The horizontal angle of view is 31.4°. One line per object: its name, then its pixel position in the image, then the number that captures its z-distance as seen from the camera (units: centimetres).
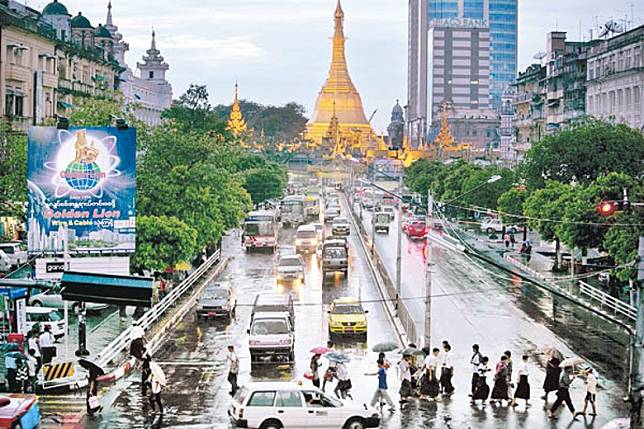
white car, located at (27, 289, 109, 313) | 4247
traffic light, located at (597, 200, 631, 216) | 2411
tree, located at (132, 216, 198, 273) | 4494
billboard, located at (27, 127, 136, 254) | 3419
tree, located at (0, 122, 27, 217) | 4541
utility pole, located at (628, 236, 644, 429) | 2418
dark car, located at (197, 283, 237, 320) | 4216
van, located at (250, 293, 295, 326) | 3662
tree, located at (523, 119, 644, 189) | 6412
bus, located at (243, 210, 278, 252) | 7138
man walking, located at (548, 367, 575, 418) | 2664
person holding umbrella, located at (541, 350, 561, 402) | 2825
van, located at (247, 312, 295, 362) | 3331
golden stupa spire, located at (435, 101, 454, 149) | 19238
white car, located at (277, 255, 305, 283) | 5544
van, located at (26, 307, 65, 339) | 3750
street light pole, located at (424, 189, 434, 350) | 3419
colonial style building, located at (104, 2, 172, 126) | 11106
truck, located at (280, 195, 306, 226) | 9425
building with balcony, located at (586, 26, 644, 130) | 7788
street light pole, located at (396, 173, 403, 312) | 4650
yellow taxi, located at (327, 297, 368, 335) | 3841
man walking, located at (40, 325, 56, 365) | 3128
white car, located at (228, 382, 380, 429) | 2378
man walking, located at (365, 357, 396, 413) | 2686
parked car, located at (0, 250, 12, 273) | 4981
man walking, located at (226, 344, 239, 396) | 2909
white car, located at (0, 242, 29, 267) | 5156
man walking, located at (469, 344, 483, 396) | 2805
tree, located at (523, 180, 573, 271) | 5766
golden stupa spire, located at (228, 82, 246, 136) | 17025
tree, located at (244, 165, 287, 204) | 10219
